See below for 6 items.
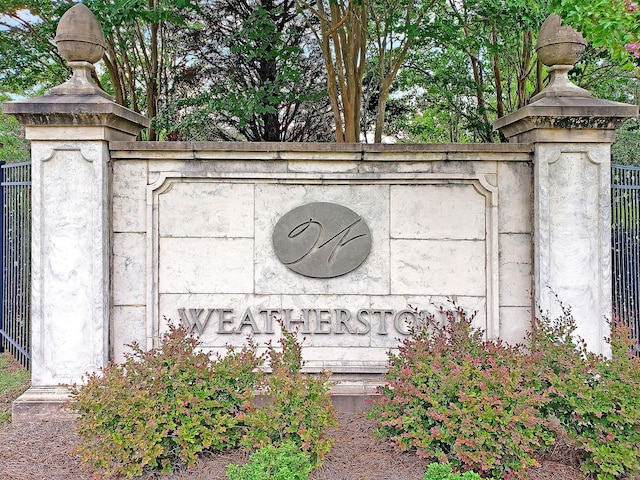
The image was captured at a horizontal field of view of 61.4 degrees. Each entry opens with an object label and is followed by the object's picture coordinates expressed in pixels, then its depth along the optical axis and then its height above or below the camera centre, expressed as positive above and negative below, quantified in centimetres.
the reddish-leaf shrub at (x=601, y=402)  361 -111
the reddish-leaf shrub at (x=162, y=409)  359 -115
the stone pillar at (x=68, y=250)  502 -7
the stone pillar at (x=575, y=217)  505 +22
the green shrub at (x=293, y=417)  365 -121
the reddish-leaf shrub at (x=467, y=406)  354 -114
